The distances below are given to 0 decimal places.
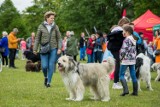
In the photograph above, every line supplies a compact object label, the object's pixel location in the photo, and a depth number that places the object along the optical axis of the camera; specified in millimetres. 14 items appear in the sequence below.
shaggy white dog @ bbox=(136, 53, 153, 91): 11109
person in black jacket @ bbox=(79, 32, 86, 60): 30125
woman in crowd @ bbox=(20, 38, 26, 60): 32231
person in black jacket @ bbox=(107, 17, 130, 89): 10711
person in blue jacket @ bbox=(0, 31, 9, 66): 20359
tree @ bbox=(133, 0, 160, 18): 39781
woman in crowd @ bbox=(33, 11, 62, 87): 11039
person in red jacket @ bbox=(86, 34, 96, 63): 21600
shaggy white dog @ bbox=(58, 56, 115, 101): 8617
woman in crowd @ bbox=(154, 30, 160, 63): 14794
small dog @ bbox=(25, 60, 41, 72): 18812
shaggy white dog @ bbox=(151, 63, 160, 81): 14539
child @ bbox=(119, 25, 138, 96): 9680
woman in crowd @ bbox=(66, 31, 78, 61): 19453
